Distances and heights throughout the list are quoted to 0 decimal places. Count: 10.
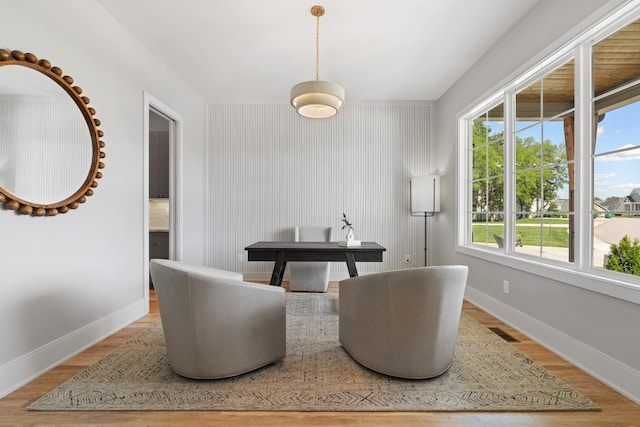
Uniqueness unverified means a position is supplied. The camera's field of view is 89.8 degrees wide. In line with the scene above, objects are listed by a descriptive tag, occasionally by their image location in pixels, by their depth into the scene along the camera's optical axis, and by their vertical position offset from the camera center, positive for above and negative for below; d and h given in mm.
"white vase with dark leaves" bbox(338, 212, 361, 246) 3186 -299
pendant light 2566 +960
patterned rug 1607 -966
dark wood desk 2996 -397
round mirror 1771 +463
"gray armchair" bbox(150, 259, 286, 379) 1717 -609
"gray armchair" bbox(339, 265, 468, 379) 1704 -588
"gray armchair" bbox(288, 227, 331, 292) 3908 -786
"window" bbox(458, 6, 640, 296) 1887 +379
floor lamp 4352 +246
